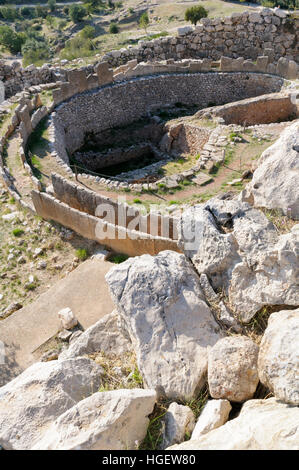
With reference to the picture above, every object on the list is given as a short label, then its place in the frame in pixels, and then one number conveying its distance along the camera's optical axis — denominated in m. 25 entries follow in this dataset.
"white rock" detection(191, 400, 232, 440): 4.79
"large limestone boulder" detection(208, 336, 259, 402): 5.12
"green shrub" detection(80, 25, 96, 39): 44.52
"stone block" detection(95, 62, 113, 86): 20.36
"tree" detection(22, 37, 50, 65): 32.22
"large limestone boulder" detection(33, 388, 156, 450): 4.50
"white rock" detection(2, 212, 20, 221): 13.38
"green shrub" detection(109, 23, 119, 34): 49.31
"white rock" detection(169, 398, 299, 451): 4.02
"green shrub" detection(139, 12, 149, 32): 45.09
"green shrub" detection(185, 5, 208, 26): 35.41
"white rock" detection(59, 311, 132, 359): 6.54
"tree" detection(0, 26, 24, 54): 44.59
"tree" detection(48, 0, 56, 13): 63.44
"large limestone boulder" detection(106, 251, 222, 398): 5.56
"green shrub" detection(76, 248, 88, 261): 11.45
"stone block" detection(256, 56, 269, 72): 21.03
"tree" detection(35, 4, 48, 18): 63.44
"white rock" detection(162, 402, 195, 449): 4.94
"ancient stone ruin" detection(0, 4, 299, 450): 4.70
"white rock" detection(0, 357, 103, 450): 4.98
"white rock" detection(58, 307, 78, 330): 9.00
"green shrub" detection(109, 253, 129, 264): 10.80
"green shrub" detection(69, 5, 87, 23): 56.59
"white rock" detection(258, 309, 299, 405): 4.48
